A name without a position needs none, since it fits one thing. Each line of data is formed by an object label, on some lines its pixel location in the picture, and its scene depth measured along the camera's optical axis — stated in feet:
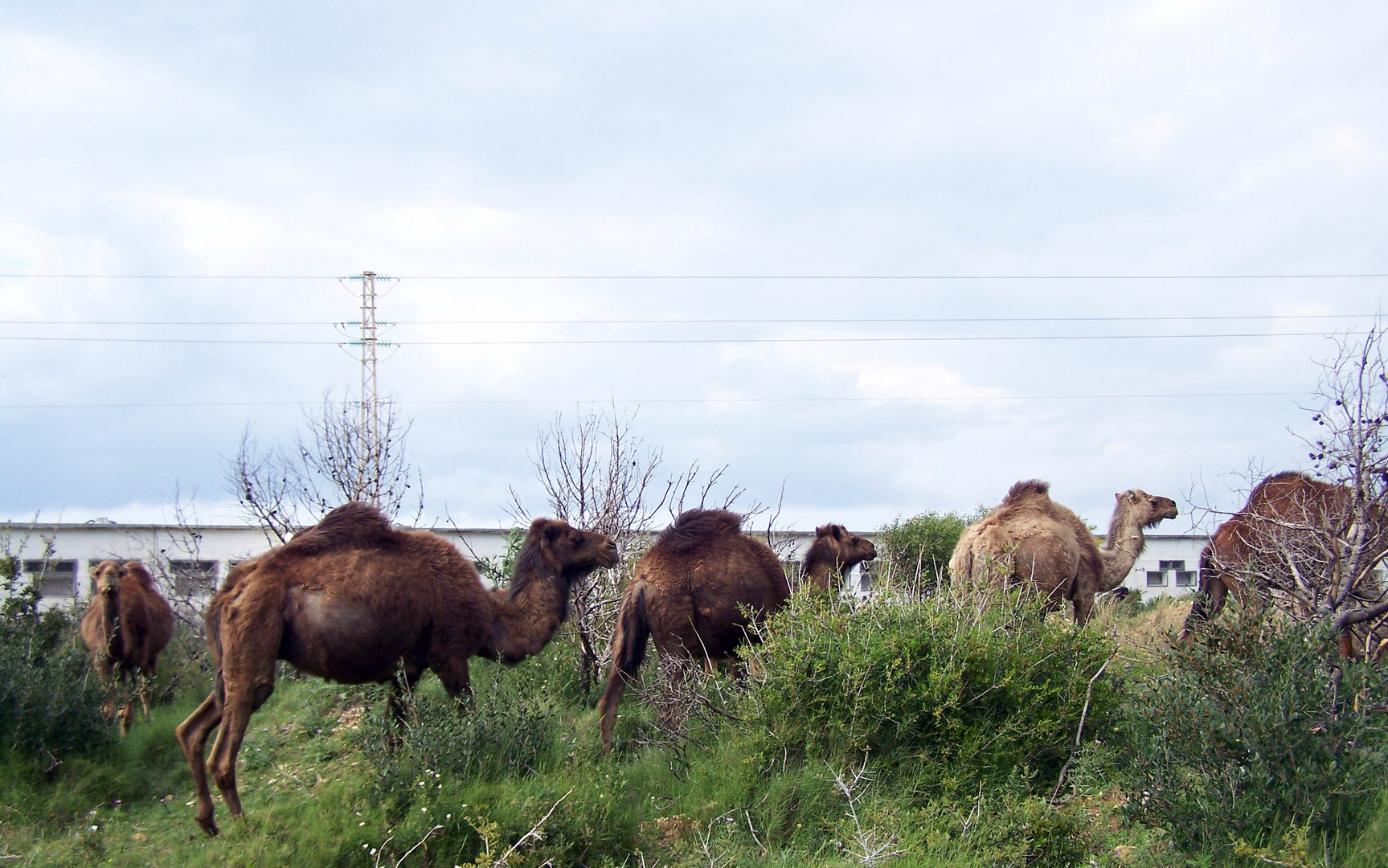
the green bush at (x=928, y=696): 27.32
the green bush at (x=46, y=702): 35.94
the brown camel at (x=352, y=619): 28.89
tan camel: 39.91
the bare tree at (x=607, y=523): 45.09
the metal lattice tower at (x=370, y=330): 99.35
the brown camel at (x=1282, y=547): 29.45
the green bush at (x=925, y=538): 70.28
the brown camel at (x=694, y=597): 33.73
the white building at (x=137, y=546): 100.63
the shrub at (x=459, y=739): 27.17
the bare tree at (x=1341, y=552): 28.40
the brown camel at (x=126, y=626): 44.52
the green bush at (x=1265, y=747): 22.49
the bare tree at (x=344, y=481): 52.26
